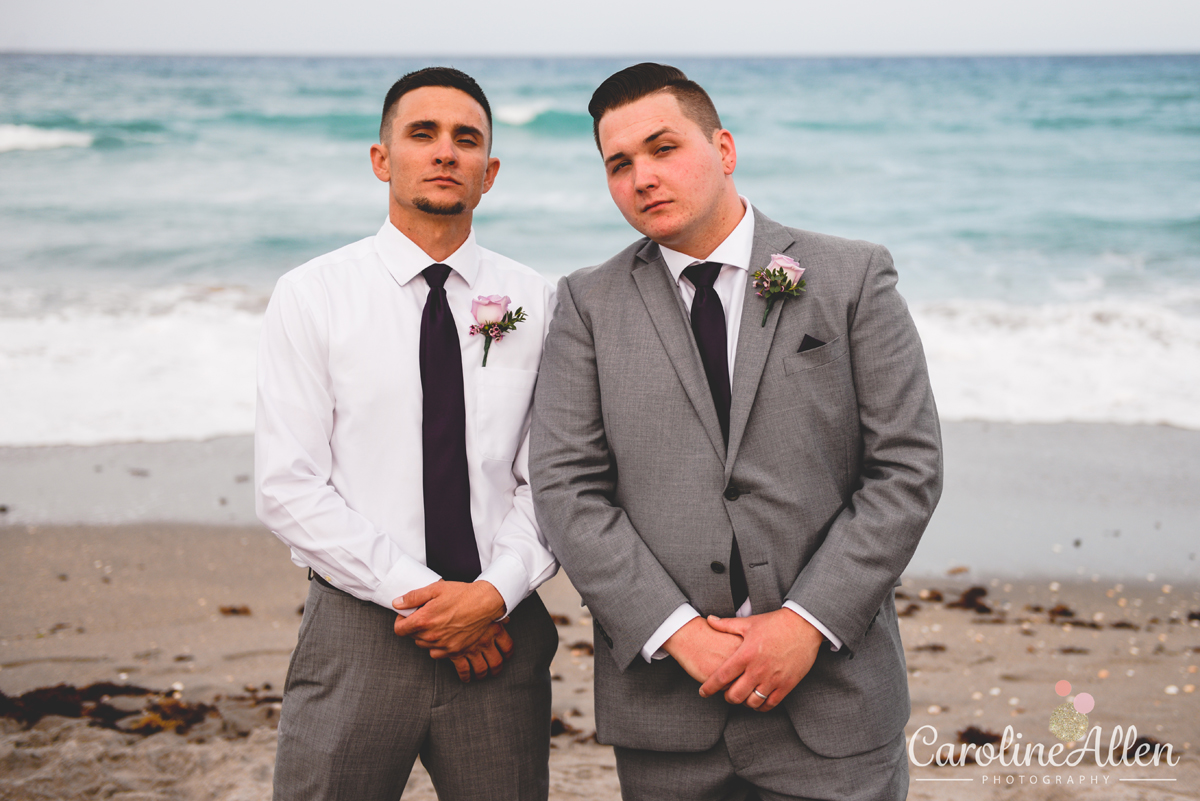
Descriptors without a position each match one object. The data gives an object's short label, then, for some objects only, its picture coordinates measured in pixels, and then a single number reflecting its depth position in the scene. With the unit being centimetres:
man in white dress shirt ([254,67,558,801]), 228
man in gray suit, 210
